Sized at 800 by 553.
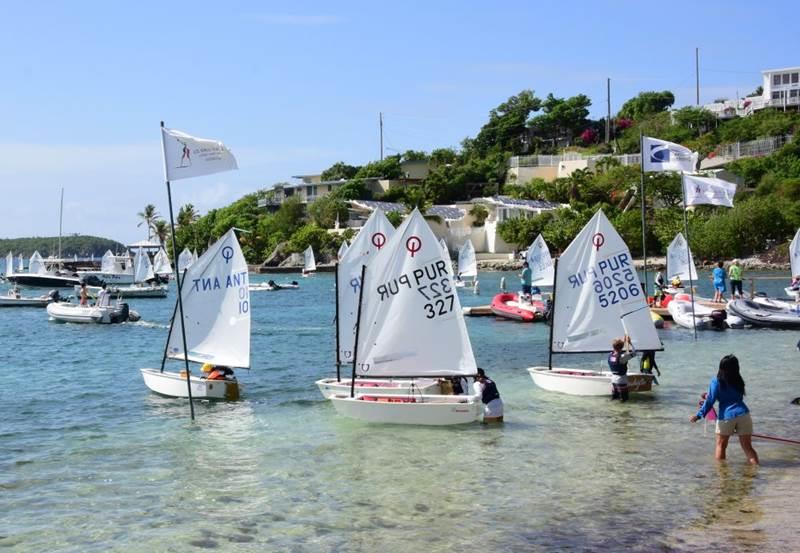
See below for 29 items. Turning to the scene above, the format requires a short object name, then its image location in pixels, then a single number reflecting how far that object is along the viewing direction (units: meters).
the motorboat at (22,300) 68.82
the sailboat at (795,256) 44.91
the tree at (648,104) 160.88
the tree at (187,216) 172.38
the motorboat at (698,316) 40.34
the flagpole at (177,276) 17.70
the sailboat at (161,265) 95.34
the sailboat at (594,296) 24.27
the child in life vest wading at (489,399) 19.91
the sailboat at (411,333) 19.67
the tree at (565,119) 160.25
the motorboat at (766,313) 39.34
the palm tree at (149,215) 169.62
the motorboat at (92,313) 51.53
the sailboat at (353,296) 22.53
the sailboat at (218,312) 24.16
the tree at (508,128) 163.00
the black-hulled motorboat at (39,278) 98.81
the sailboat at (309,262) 115.44
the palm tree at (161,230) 166.75
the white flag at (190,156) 17.91
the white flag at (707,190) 30.77
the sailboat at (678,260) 49.19
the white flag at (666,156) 29.61
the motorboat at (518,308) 47.41
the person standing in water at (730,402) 14.45
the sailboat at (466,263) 75.59
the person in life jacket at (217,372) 24.25
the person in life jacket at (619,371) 22.52
